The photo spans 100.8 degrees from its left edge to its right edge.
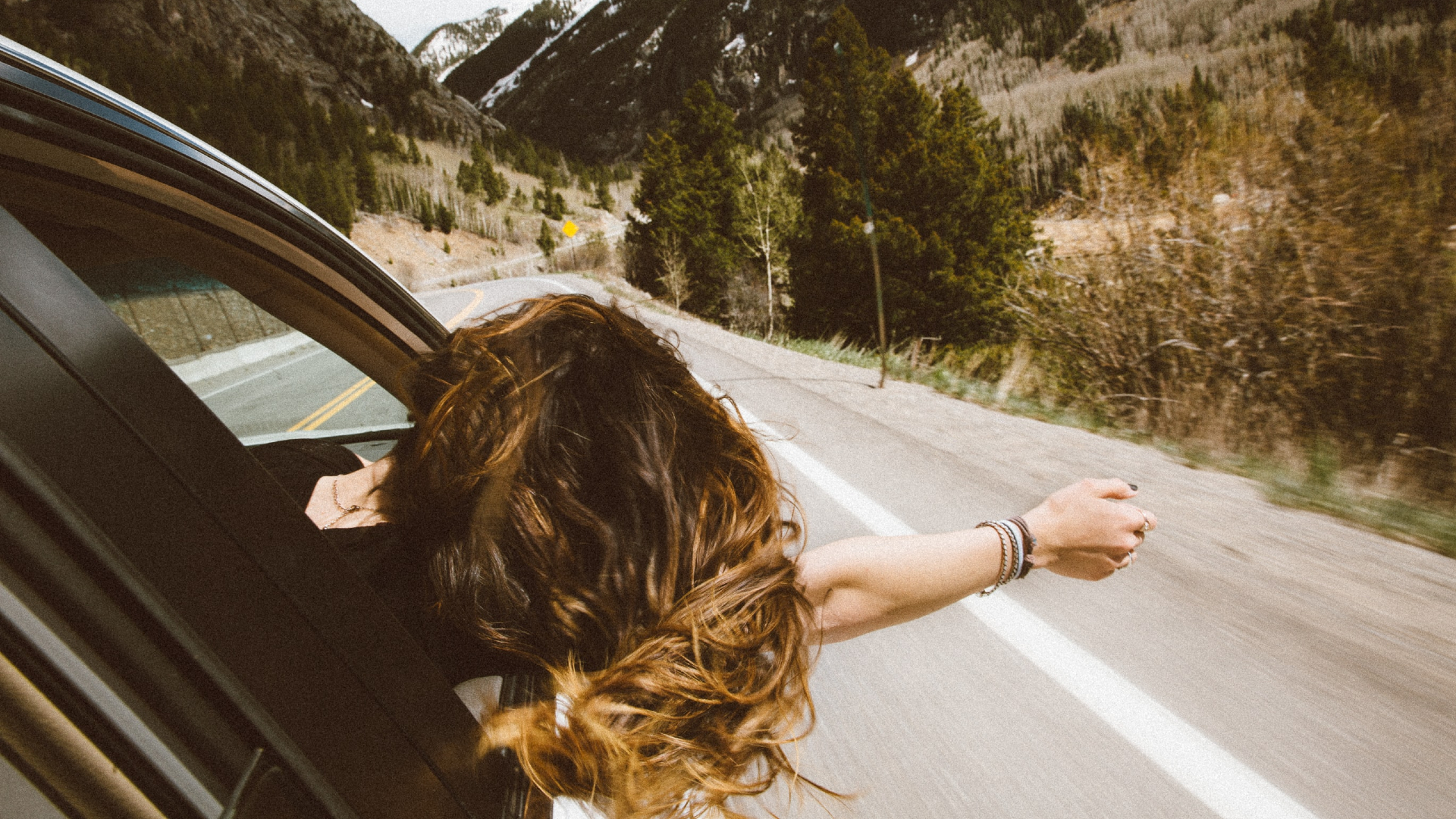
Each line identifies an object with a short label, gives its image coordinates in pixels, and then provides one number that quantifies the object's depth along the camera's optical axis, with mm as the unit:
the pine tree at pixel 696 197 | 33625
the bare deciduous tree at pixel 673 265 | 29828
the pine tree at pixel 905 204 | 24047
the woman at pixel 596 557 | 970
